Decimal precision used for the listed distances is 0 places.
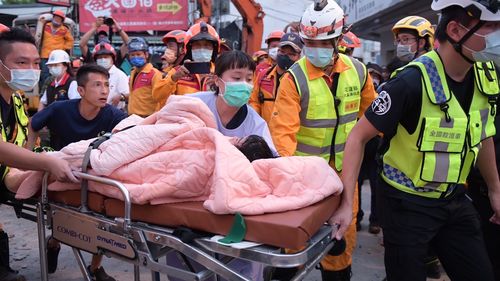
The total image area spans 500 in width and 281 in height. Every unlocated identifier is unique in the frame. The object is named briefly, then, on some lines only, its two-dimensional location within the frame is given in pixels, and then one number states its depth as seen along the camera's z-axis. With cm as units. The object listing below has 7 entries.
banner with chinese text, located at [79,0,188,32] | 1856
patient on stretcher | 214
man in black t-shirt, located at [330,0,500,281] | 194
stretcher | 160
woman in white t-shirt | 257
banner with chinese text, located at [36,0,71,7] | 1754
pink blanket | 175
